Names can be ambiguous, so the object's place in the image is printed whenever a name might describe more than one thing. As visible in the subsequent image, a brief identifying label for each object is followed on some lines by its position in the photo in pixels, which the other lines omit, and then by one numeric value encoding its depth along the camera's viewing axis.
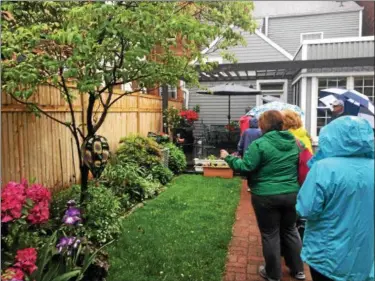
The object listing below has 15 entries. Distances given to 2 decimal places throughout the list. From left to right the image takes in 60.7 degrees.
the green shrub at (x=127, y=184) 5.08
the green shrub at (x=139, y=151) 6.36
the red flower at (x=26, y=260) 1.98
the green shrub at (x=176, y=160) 7.66
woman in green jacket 2.68
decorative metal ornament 3.46
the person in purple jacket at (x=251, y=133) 5.09
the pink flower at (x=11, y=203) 2.06
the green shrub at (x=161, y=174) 6.46
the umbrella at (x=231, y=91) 7.76
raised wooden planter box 7.34
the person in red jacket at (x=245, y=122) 5.53
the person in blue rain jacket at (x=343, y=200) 1.63
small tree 2.42
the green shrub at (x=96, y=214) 3.38
